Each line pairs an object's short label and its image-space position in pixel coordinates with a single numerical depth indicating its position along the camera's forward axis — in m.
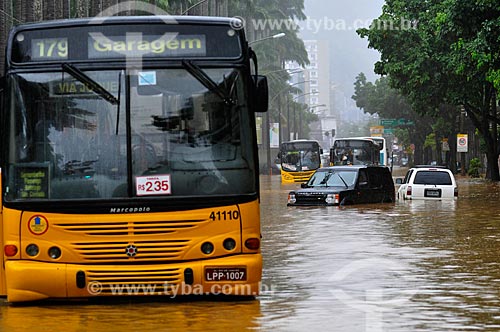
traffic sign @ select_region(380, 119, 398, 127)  114.50
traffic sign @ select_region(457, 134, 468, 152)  76.81
